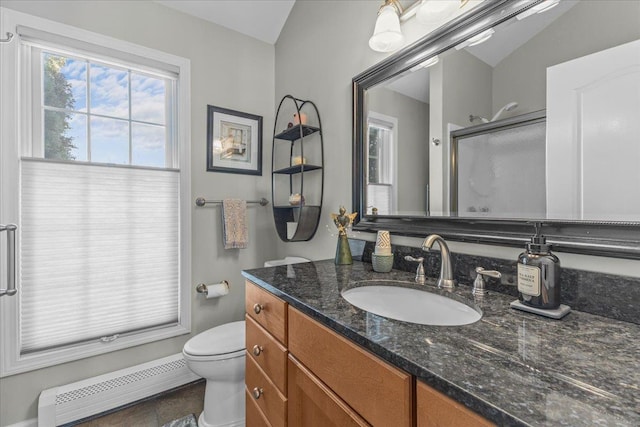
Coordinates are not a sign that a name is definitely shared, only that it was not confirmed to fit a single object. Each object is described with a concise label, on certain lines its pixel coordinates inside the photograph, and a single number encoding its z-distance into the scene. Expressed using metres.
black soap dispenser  0.74
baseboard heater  1.57
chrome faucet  1.00
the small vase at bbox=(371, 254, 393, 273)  1.25
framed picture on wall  2.14
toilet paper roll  2.04
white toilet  1.53
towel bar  2.04
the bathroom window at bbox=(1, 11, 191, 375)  1.61
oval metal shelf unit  1.87
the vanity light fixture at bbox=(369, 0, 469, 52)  1.13
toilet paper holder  2.04
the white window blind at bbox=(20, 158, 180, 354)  1.62
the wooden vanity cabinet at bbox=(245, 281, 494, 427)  0.54
